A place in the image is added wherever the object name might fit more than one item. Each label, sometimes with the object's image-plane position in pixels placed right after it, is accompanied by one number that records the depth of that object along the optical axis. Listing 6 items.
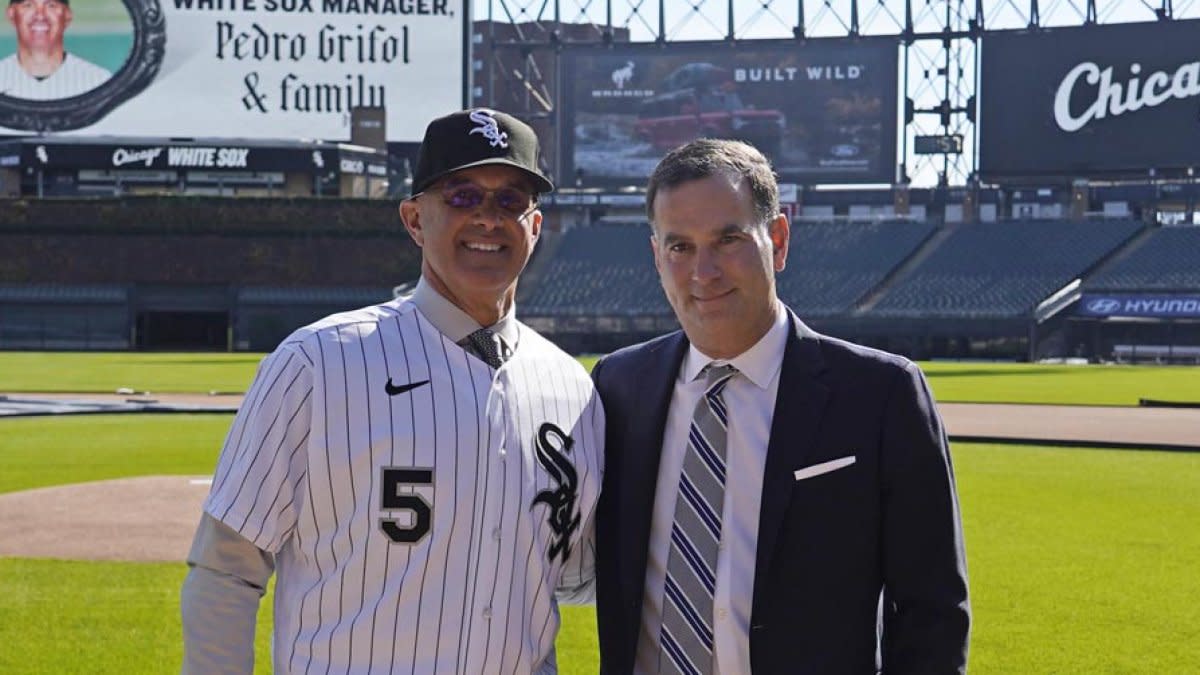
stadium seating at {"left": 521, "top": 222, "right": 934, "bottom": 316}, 62.84
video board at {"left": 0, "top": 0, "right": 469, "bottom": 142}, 70.75
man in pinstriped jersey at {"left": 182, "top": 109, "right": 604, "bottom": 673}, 3.59
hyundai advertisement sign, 54.12
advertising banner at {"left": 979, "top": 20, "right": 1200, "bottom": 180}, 60.12
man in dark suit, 3.63
